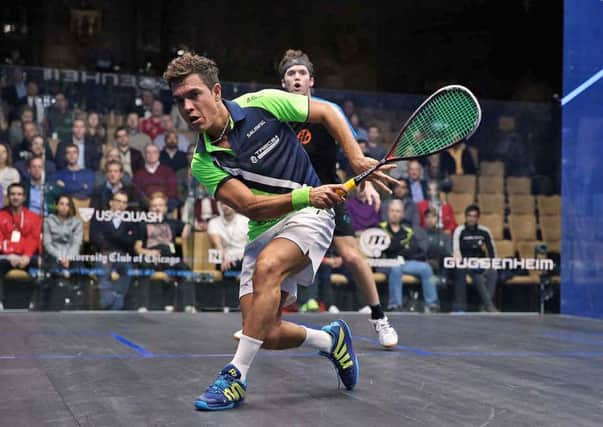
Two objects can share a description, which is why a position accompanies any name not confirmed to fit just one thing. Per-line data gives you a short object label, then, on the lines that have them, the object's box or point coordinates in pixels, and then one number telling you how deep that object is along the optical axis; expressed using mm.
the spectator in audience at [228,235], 7262
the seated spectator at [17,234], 6898
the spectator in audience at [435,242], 7633
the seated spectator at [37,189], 6973
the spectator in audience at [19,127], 7000
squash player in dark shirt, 4375
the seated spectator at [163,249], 7227
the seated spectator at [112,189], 7148
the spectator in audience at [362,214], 7461
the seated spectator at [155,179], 7234
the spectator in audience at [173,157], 7293
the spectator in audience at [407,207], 7609
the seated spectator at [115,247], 7137
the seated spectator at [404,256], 7555
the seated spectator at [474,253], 7691
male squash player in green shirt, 2721
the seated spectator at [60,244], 7012
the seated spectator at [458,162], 7719
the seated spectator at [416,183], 7641
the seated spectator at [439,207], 7648
